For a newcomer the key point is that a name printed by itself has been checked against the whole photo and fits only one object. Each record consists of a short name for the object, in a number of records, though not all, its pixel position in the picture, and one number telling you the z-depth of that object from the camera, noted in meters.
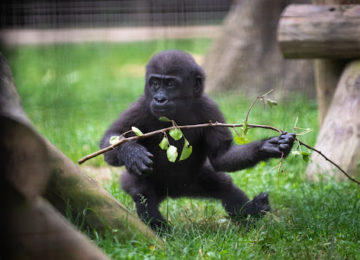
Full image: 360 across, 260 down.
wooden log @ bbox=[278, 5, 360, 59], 9.80
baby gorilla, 7.88
